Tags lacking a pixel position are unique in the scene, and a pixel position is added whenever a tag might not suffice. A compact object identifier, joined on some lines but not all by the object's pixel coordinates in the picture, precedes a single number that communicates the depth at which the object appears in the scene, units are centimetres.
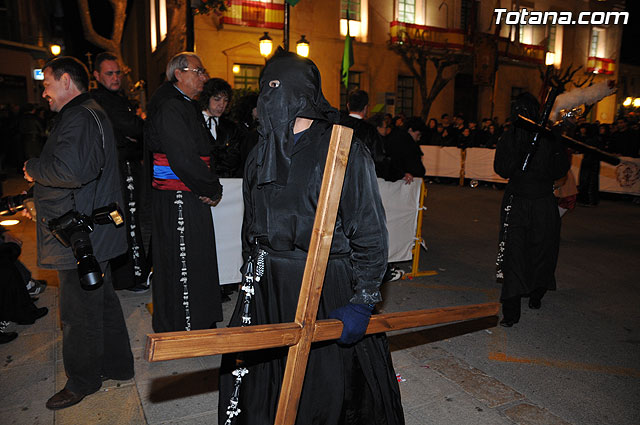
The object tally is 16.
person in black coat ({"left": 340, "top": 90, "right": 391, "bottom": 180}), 549
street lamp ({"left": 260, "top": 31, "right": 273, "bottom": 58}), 1430
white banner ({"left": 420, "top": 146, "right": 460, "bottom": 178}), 1606
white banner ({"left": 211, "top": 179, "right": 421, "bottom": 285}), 511
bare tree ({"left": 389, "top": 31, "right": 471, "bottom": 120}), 2398
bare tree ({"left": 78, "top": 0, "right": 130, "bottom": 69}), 1246
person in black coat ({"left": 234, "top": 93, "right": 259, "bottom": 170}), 540
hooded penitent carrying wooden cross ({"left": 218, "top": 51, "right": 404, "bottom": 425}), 201
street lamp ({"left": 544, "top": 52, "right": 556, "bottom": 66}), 3002
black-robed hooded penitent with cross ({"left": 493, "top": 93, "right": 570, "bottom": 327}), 451
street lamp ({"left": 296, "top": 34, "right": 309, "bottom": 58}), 1419
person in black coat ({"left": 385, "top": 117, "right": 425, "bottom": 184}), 636
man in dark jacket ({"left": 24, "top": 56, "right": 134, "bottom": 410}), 290
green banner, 1298
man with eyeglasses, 366
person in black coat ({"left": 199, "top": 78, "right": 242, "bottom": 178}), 452
